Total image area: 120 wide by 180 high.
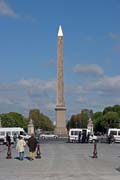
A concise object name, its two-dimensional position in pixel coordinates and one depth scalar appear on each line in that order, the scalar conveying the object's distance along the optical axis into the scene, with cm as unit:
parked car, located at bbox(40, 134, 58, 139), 6685
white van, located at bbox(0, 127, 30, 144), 4476
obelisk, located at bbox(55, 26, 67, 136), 5920
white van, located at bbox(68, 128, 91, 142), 4596
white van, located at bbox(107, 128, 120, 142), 4671
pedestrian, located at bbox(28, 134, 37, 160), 2006
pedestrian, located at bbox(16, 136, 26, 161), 2004
